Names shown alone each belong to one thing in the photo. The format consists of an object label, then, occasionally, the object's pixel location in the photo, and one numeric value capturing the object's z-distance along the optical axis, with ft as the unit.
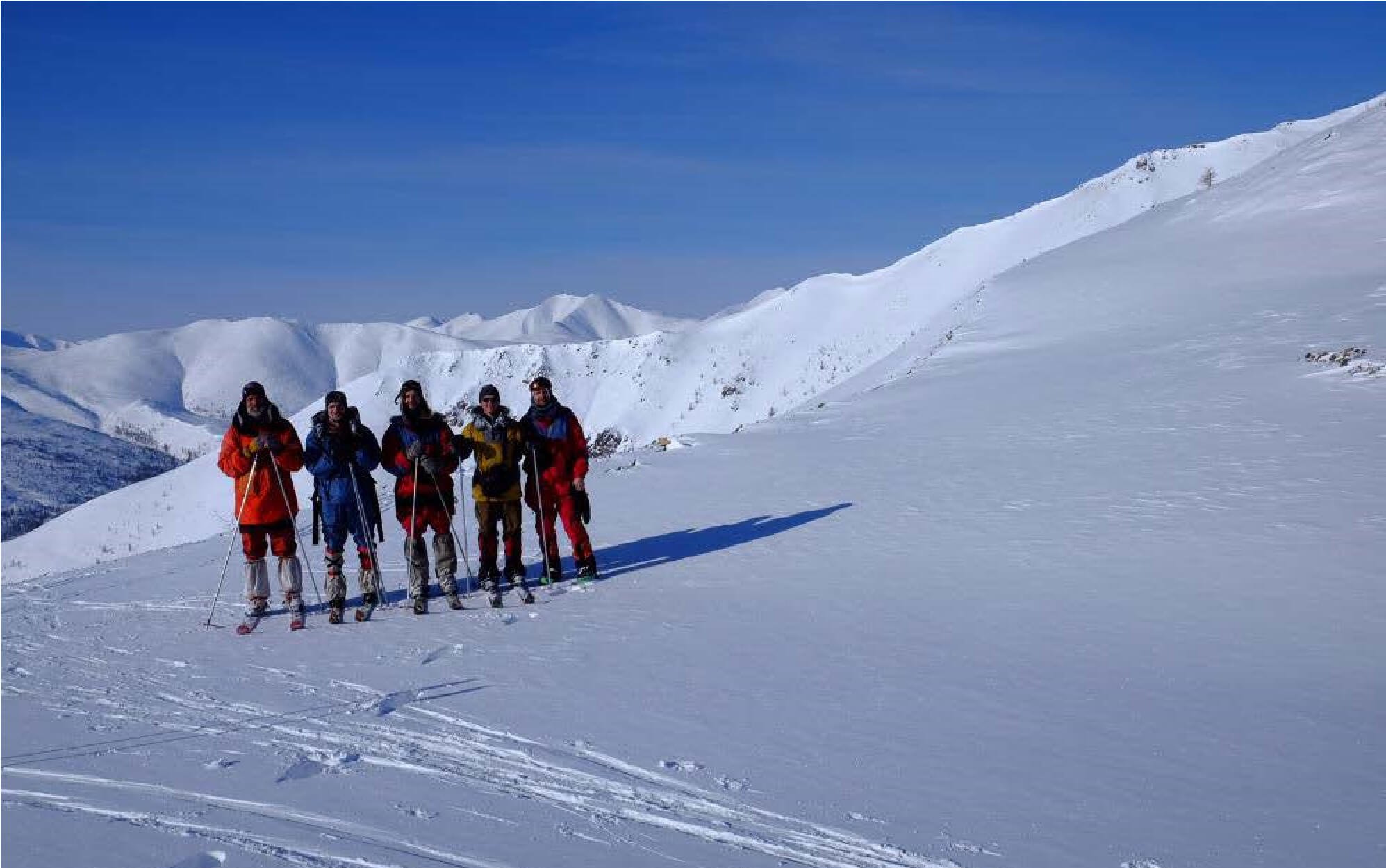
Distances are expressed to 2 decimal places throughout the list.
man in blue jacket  28.66
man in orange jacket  28.30
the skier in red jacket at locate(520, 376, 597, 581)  31.91
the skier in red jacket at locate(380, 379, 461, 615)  29.07
